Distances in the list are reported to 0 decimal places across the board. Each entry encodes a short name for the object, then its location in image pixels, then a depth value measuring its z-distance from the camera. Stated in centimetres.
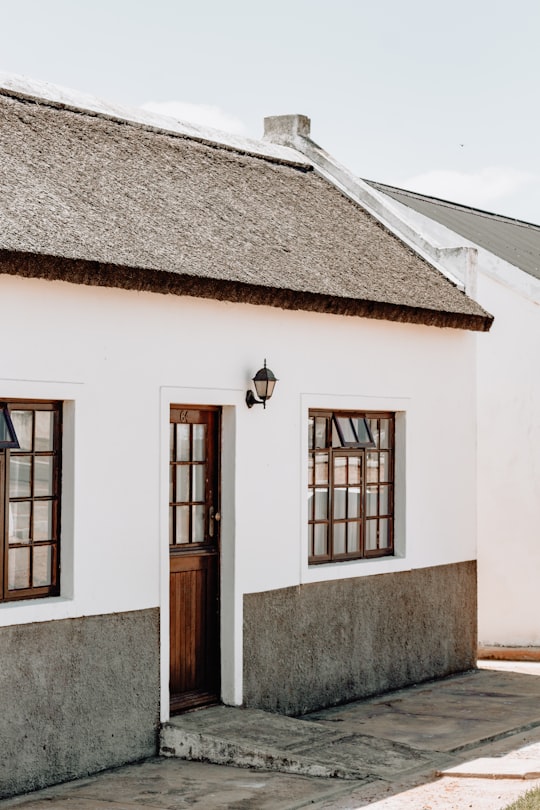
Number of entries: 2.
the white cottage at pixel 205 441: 802
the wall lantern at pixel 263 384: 949
